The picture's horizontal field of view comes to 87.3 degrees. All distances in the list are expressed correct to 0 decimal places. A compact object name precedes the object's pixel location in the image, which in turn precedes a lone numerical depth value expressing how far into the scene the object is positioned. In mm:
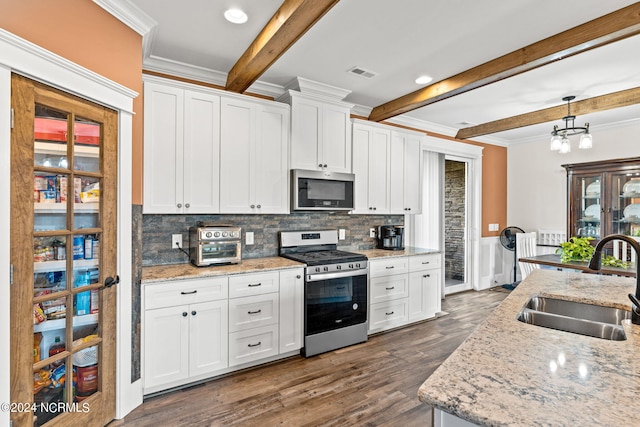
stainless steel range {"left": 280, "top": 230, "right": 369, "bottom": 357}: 3090
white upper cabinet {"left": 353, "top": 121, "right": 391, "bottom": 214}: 3898
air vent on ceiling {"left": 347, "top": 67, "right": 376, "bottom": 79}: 3121
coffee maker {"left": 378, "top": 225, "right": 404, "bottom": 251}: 4203
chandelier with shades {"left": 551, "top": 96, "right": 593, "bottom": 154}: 3659
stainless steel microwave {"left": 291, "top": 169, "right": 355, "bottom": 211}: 3371
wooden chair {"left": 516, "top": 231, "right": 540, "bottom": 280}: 5188
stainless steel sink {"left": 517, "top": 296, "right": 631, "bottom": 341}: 1492
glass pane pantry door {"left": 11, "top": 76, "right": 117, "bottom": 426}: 1637
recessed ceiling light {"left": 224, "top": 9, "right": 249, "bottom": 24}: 2246
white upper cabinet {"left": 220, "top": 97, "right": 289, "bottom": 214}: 3020
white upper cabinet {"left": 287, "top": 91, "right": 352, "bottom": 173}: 3382
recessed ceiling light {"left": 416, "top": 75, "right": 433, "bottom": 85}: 3316
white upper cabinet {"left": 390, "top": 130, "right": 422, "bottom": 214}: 4211
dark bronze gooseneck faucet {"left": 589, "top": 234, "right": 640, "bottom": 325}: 1450
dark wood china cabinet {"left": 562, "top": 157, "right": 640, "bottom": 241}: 4402
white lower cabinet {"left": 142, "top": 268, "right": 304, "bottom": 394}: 2424
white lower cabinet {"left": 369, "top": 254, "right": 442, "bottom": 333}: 3639
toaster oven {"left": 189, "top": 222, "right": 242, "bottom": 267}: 2809
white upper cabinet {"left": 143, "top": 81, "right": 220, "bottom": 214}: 2666
